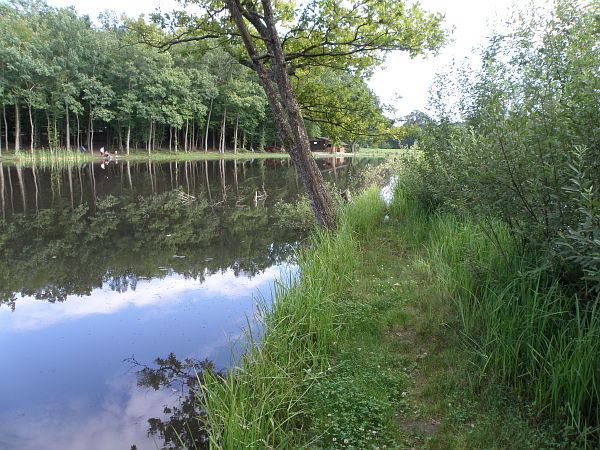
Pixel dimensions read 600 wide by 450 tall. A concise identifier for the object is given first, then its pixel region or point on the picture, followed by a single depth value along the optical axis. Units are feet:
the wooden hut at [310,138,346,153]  264.48
